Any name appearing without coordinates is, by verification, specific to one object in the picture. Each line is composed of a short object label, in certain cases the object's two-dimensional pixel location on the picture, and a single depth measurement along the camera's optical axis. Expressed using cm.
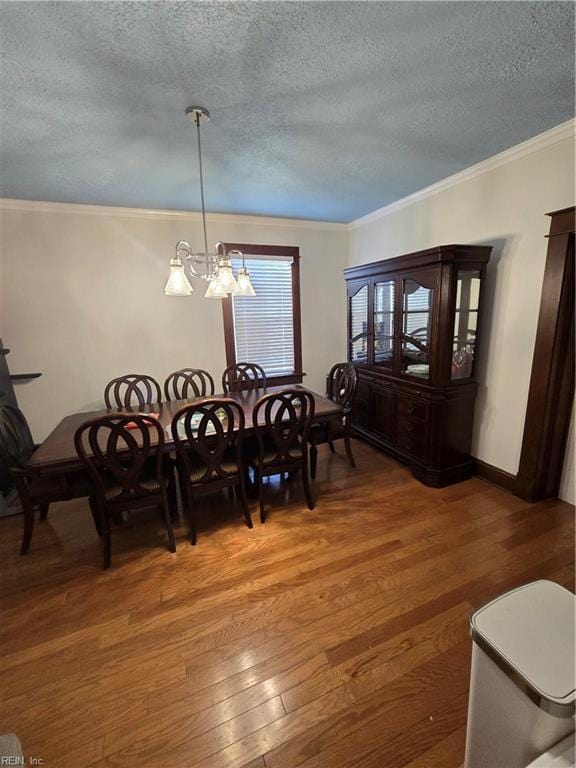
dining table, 185
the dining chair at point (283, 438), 222
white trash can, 66
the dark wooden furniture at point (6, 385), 268
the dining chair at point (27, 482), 198
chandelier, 202
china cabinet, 249
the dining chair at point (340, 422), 280
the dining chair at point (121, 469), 183
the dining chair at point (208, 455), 199
